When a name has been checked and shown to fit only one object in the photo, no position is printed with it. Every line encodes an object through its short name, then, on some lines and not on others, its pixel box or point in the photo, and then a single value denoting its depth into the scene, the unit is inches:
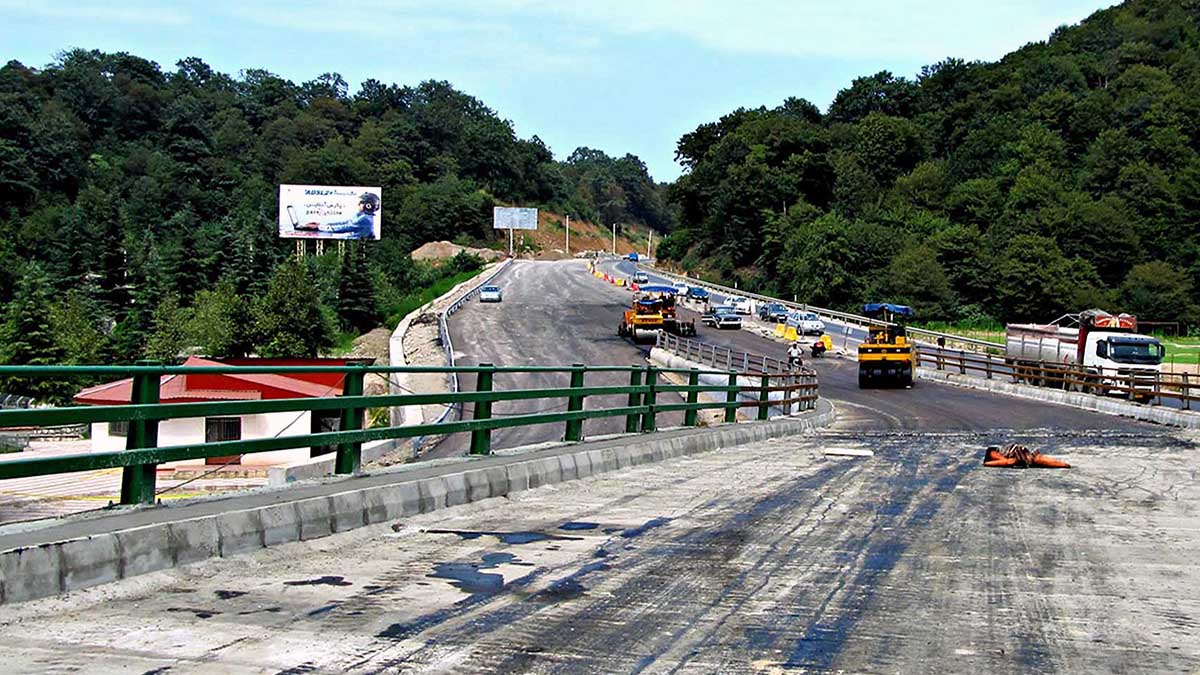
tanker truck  1741.3
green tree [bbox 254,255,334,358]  2974.9
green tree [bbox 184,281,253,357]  2967.5
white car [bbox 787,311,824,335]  3120.1
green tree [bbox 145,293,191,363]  3065.9
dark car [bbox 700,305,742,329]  3331.7
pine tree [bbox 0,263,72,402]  2787.9
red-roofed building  1266.0
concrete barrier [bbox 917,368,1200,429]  1302.9
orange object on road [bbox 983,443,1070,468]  695.1
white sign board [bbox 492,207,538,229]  6953.7
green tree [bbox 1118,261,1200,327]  3961.6
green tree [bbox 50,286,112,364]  2960.1
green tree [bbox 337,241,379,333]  3772.1
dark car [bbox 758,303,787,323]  3555.1
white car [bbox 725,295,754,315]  3767.2
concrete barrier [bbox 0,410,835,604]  273.4
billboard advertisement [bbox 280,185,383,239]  4055.1
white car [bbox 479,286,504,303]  3892.7
